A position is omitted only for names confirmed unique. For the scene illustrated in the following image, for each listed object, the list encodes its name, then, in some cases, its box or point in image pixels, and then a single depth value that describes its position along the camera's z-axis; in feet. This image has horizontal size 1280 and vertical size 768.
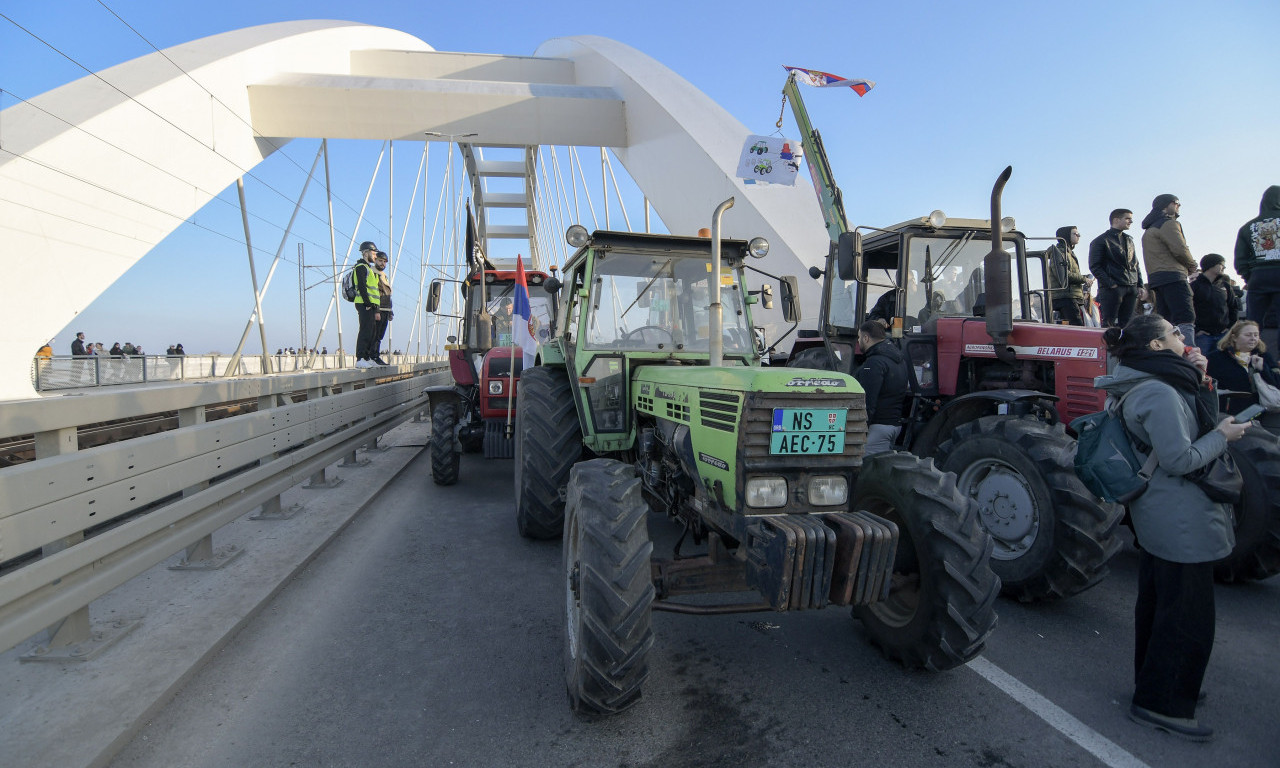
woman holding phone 8.41
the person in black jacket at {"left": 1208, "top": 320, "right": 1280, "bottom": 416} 15.25
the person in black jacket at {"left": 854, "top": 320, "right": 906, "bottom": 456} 15.78
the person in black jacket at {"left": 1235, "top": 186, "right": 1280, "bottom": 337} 16.96
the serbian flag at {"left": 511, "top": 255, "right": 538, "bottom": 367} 20.53
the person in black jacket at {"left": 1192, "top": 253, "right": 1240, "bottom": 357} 21.38
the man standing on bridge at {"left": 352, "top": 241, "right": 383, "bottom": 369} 31.94
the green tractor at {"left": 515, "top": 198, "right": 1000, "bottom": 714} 8.16
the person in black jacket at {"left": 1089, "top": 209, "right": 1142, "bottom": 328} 20.84
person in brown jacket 19.00
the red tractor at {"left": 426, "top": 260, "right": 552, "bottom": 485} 23.09
